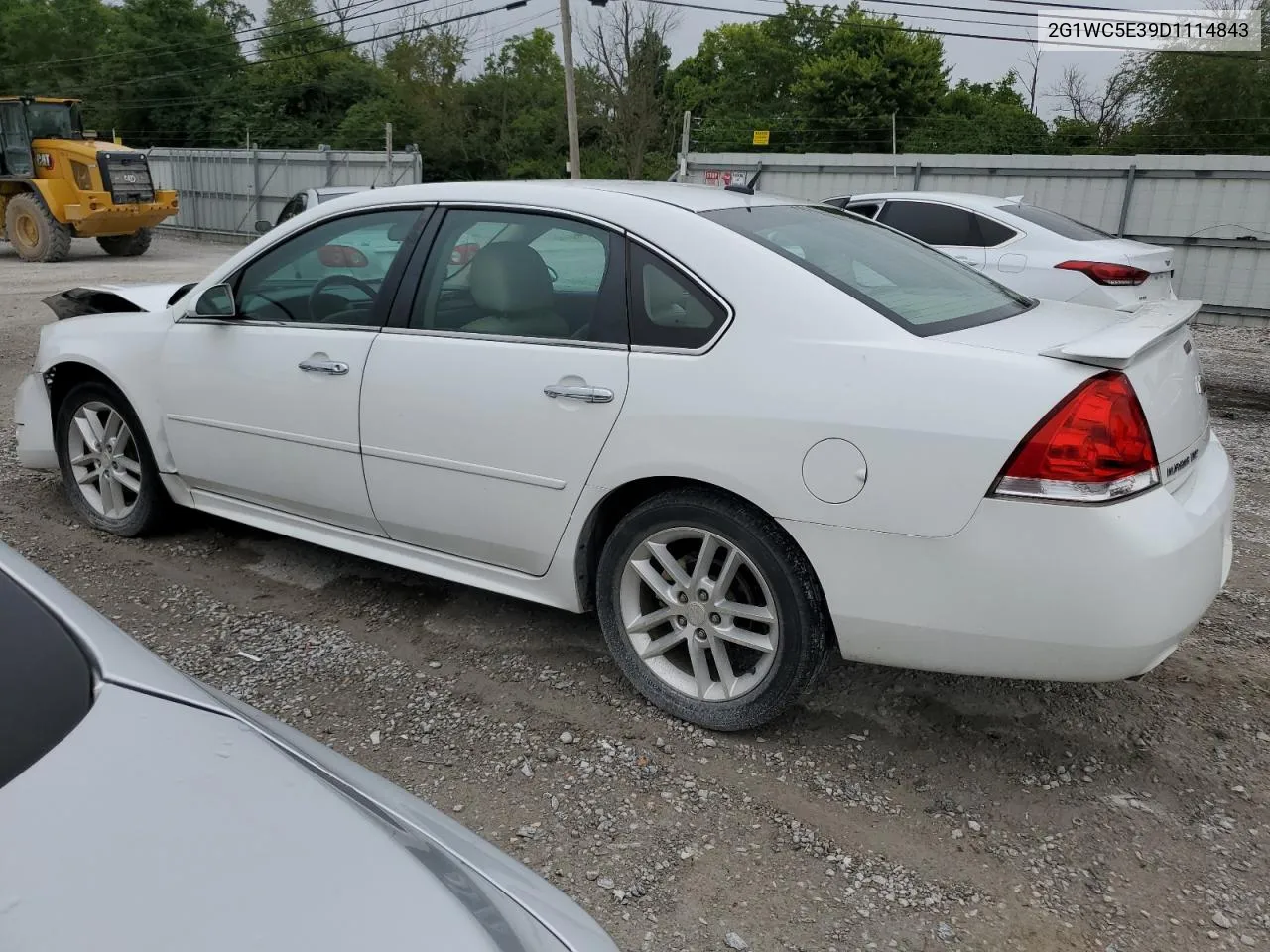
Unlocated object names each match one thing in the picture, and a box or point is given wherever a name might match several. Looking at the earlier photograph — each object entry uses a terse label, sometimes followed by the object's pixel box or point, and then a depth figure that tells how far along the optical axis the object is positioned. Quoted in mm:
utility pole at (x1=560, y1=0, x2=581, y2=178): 21547
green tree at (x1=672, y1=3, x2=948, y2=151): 42406
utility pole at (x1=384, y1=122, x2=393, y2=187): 21312
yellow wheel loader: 18734
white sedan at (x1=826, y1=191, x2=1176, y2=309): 8055
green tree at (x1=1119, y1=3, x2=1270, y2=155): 30312
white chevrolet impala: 2434
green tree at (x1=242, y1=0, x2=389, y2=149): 43188
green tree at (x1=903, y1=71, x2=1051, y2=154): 33025
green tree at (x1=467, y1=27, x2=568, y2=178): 41969
